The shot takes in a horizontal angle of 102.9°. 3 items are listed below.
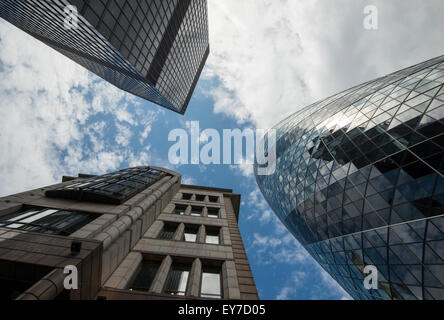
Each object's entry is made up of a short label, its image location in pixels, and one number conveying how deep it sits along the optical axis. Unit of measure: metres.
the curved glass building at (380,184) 16.22
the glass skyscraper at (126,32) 21.64
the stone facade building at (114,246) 7.43
